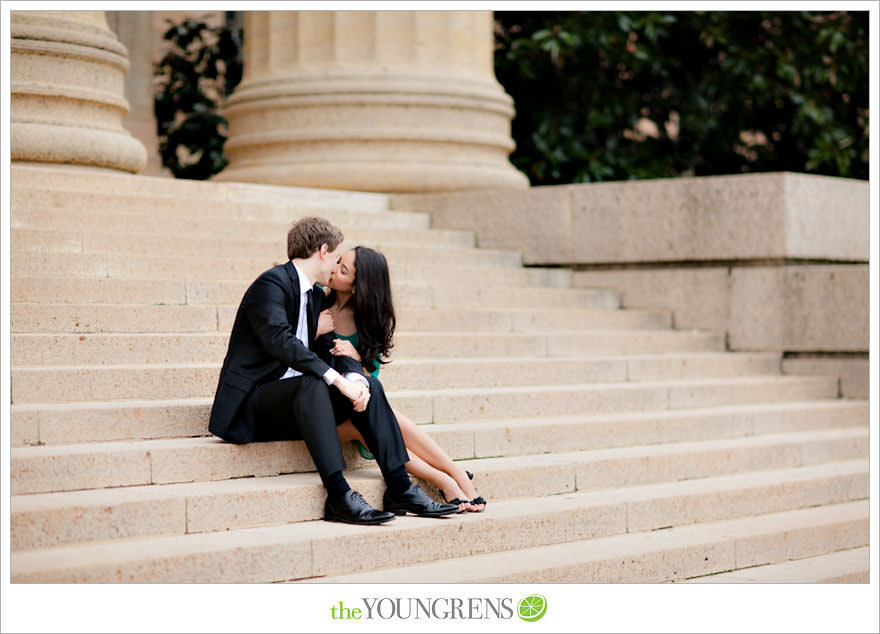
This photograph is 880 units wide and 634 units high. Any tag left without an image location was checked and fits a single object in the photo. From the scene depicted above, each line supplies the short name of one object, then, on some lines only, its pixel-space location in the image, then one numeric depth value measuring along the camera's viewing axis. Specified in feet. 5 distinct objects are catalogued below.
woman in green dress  21.13
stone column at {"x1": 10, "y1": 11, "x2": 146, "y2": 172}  29.63
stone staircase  18.94
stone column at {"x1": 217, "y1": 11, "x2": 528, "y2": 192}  37.17
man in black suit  19.60
